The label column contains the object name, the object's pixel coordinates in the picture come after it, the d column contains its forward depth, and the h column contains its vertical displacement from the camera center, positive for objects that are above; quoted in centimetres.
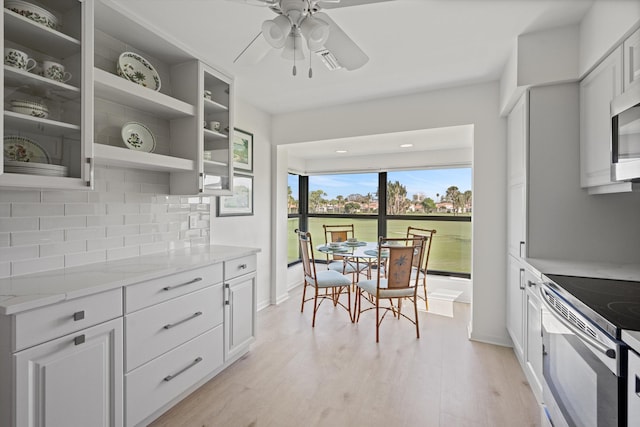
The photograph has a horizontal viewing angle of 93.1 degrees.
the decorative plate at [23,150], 139 +29
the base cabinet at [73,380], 121 -74
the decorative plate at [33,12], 140 +95
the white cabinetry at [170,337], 162 -77
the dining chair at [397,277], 279 -62
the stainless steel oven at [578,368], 102 -63
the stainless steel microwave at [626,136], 140 +38
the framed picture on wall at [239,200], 311 +13
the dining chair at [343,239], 398 -41
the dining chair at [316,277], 325 -72
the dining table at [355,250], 323 -43
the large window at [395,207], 441 +10
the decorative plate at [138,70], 199 +97
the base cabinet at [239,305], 231 -75
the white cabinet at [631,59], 148 +78
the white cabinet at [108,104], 144 +67
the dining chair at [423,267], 375 -75
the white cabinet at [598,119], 169 +59
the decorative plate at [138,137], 207 +53
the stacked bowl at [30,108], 139 +49
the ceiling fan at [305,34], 134 +86
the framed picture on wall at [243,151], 329 +69
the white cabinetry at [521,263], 196 -39
